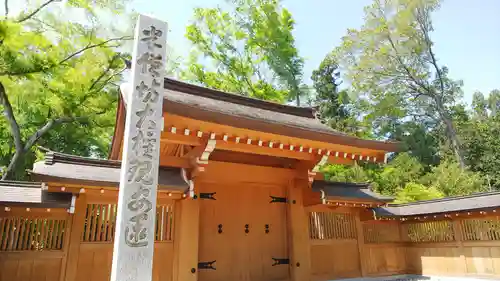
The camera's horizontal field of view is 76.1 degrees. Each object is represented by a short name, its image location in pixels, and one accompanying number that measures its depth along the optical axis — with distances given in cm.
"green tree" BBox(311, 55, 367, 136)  2494
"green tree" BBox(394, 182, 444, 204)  1570
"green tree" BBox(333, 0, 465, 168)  2359
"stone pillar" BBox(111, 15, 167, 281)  308
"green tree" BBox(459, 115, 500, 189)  2083
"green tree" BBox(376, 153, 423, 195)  1947
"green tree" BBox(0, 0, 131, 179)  1251
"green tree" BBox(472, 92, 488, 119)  3192
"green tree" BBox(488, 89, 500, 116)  3639
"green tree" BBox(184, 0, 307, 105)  1911
